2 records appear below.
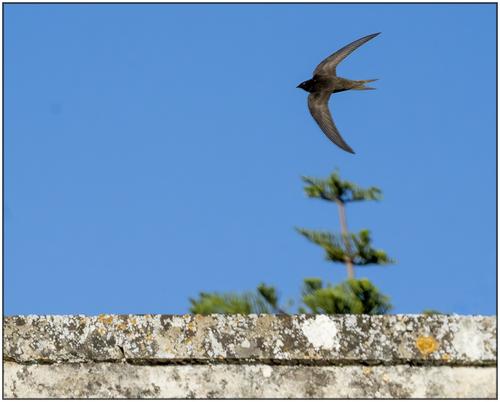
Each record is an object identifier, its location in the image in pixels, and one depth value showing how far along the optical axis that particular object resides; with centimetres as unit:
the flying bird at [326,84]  1611
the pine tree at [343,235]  3631
